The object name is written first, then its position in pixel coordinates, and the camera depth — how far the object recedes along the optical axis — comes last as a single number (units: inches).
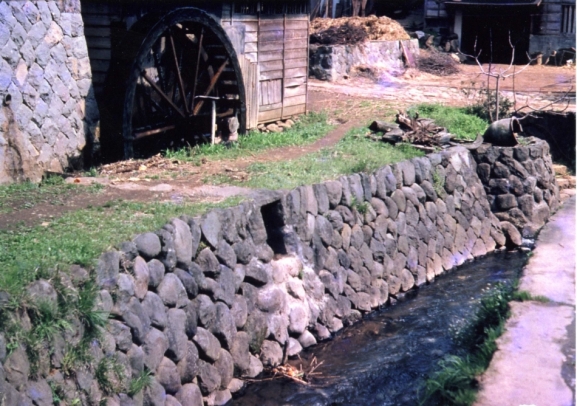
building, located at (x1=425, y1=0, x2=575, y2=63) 987.3
